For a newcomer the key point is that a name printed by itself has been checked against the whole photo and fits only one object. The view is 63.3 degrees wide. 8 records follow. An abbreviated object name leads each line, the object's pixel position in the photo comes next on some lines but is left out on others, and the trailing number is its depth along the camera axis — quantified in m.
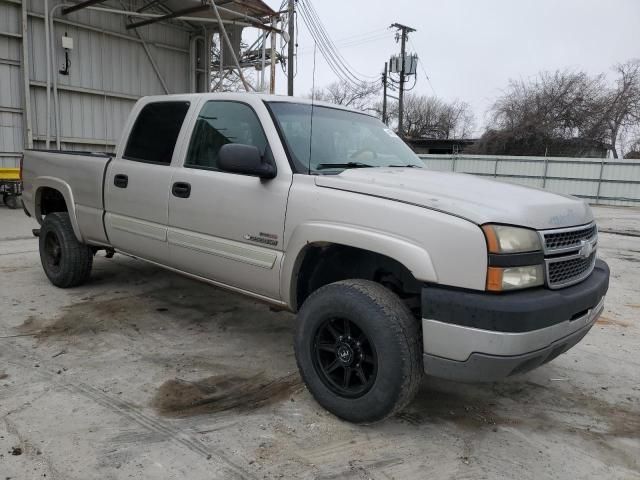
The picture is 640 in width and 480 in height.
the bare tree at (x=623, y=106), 32.50
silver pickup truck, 2.51
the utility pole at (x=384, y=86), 40.03
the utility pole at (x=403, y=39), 32.50
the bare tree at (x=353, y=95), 43.38
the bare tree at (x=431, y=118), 54.50
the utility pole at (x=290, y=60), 14.15
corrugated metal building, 11.84
